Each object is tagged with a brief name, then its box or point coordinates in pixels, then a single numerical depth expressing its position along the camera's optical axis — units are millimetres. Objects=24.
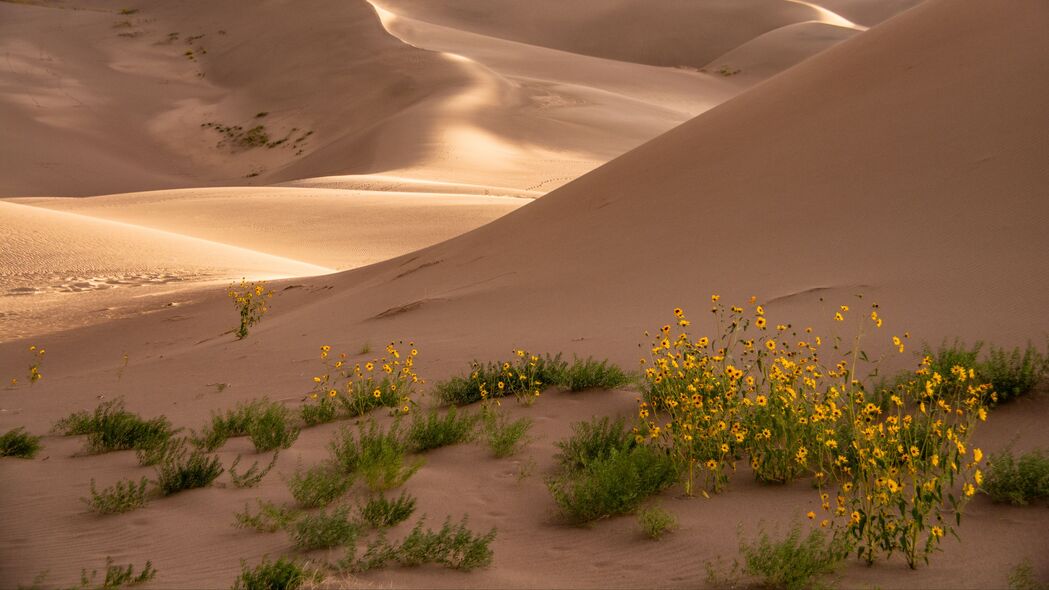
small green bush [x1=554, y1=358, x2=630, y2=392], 12234
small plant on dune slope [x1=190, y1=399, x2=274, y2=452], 11088
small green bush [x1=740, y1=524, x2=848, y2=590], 6516
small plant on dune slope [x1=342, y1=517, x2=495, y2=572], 7211
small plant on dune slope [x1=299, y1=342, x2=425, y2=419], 12219
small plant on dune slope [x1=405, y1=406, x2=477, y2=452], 10500
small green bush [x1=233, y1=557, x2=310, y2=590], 6586
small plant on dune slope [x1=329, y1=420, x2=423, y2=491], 8977
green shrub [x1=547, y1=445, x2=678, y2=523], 8117
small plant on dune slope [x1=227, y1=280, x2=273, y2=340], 20844
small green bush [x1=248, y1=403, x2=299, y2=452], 10914
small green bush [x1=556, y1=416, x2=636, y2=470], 9414
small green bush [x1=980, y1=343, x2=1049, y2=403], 9687
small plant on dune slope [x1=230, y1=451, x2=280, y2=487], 9367
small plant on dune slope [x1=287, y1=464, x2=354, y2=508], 8656
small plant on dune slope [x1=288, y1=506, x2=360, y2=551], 7602
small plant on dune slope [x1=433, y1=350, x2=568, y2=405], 12461
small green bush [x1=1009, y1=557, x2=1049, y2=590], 6266
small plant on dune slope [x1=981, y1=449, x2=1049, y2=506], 7609
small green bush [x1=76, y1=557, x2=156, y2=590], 6828
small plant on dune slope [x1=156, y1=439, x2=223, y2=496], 9297
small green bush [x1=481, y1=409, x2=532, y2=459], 10086
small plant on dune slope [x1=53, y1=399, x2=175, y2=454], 11219
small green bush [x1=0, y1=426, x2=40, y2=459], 11094
